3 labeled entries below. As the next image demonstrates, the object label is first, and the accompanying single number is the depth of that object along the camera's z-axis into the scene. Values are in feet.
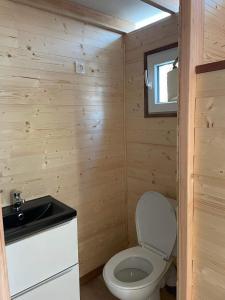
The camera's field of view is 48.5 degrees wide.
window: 6.45
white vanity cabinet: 4.65
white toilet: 5.58
